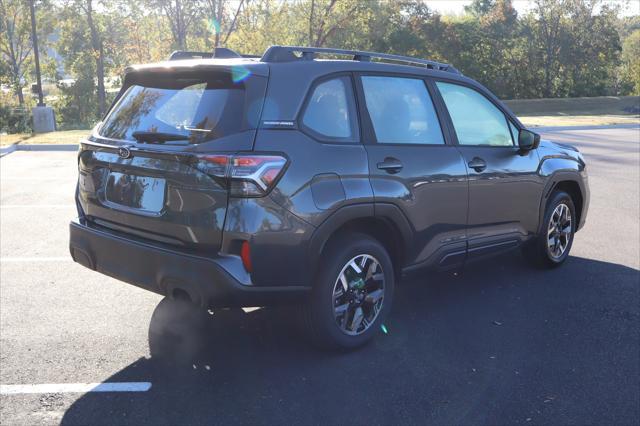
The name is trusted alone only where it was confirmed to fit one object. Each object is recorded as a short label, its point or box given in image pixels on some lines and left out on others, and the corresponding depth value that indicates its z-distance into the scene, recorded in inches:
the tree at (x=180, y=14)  1157.7
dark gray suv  139.1
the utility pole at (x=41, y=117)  882.1
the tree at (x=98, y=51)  1130.2
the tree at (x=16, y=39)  1167.4
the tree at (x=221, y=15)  1037.2
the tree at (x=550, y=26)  1379.2
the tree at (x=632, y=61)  1525.6
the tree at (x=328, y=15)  1129.4
